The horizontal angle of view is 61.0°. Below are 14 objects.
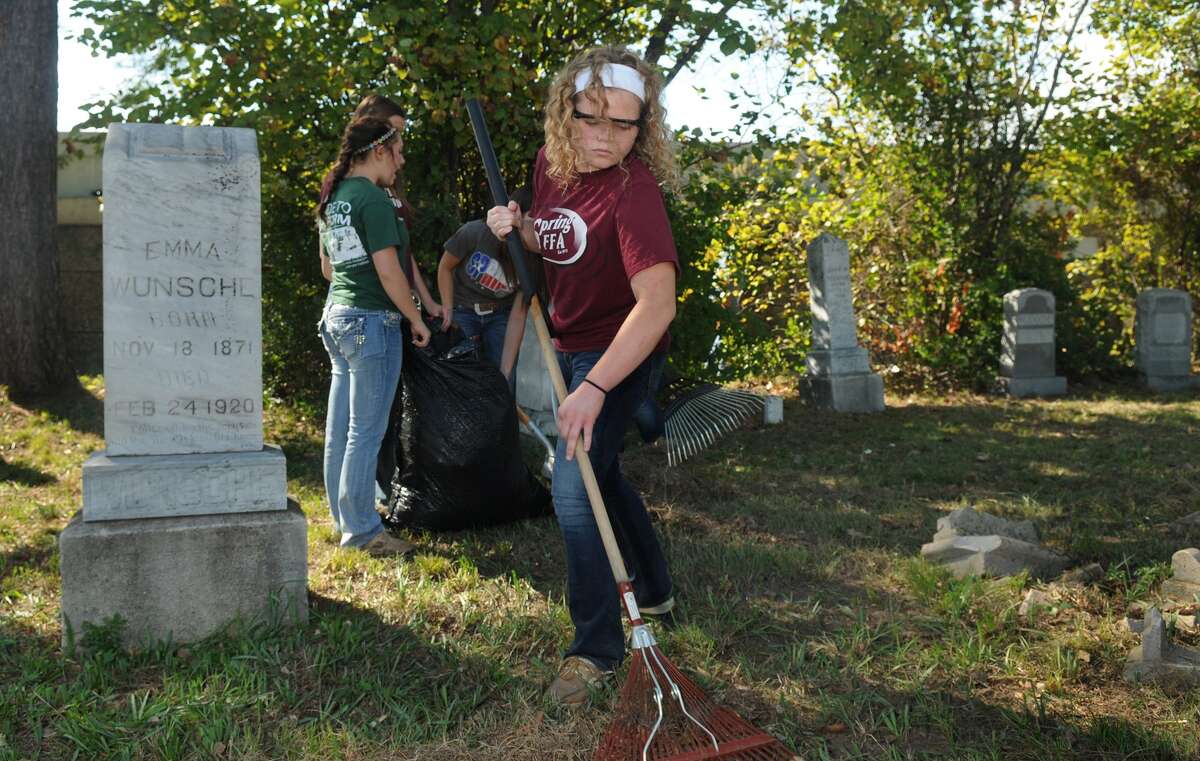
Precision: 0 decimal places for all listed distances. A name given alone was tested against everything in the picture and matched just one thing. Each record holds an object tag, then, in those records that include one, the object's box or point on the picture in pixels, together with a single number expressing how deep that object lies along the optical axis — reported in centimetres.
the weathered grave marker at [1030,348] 1066
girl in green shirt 393
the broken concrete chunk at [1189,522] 450
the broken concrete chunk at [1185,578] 347
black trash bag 421
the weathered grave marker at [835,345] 966
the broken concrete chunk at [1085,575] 362
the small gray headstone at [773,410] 859
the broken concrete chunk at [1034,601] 328
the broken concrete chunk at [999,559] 368
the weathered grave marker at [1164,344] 1125
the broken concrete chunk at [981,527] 418
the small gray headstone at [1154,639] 286
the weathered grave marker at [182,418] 307
